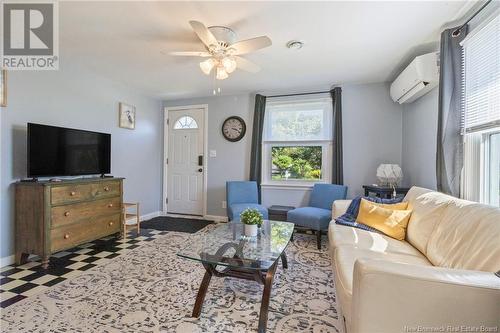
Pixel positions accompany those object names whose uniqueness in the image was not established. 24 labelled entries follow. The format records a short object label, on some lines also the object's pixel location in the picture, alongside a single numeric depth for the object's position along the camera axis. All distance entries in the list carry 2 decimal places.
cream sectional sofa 1.01
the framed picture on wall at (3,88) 2.47
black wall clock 4.43
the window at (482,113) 1.75
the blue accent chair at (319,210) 3.12
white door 4.73
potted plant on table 2.28
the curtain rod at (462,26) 1.83
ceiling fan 2.04
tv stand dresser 2.47
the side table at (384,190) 3.20
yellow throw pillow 2.25
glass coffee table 1.68
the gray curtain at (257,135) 4.24
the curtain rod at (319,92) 3.98
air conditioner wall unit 2.49
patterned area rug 1.62
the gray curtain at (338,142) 3.81
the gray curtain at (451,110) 2.08
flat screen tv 2.57
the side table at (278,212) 3.86
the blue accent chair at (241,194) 3.83
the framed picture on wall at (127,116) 3.95
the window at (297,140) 4.04
